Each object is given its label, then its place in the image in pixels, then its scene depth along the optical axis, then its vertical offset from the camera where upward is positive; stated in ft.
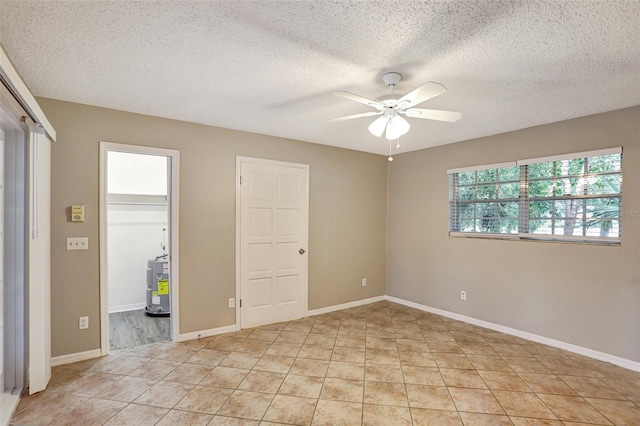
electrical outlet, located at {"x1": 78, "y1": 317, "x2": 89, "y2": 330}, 9.98 -3.61
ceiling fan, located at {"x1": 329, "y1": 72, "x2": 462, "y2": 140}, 7.55 +2.48
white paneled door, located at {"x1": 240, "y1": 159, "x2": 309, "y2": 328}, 13.15 -1.37
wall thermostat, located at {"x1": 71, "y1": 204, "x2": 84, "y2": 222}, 9.83 -0.15
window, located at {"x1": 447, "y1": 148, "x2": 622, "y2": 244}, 10.41 +0.52
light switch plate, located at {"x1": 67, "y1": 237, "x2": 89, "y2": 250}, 9.83 -1.09
